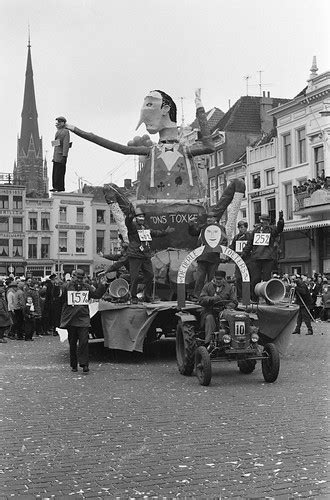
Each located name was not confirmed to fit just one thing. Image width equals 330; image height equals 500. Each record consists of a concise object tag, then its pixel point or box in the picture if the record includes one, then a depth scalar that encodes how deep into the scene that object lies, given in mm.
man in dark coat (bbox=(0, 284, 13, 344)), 17600
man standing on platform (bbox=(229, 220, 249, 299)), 14148
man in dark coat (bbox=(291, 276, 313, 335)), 19084
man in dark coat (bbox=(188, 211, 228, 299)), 13100
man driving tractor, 10625
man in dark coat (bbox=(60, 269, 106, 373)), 11570
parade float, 13102
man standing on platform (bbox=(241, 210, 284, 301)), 13648
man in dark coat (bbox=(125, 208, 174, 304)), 13641
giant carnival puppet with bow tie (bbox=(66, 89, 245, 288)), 15273
